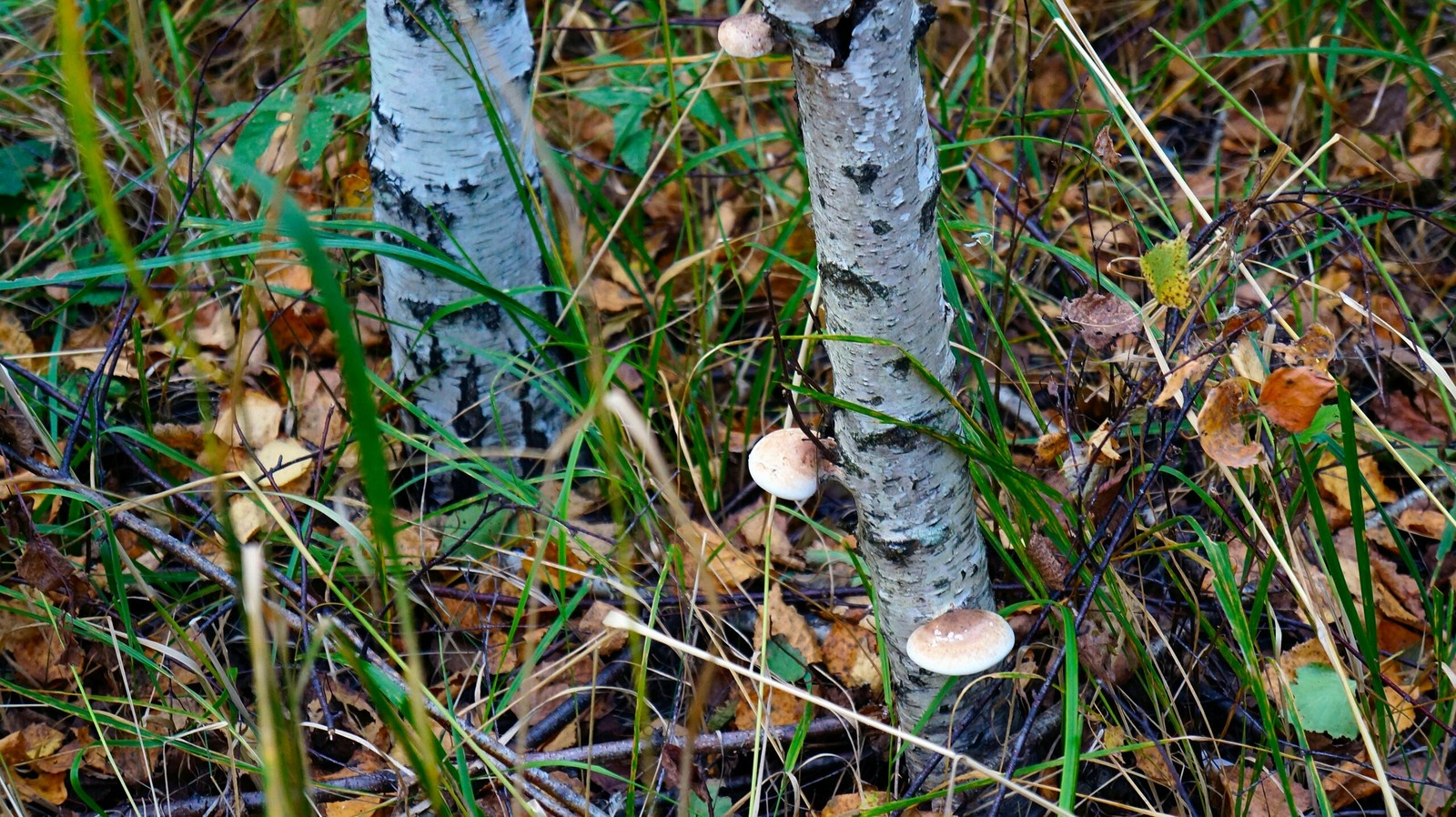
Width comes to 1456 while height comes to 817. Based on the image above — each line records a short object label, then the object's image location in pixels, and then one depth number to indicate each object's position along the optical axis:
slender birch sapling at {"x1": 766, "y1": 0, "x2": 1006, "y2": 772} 1.01
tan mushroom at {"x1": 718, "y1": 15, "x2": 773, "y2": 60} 1.08
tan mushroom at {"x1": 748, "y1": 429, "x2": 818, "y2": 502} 1.36
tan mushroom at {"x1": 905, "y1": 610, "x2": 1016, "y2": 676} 1.27
